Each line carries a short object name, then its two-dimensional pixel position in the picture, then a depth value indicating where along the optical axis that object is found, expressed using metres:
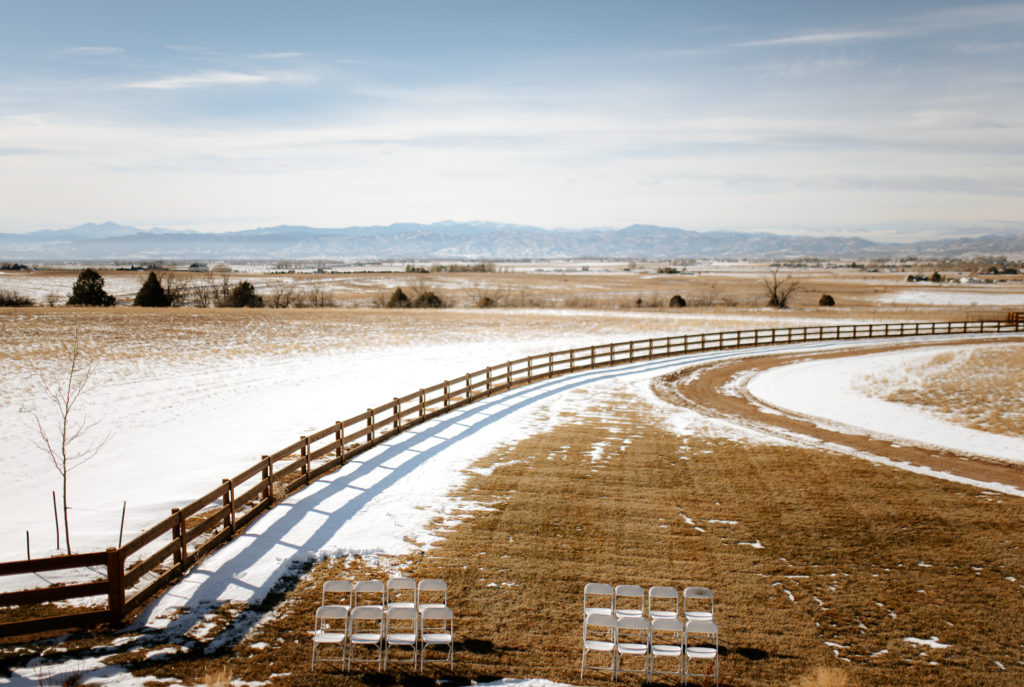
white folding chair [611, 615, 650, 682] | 8.41
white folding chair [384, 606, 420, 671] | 8.59
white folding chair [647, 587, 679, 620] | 9.43
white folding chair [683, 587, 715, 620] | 9.22
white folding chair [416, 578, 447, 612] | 9.53
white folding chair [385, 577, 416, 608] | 9.66
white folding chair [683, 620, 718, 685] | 8.35
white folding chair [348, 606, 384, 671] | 8.52
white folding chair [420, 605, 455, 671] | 8.59
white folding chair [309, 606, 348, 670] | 8.52
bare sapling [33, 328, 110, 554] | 19.45
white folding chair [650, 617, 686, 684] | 8.52
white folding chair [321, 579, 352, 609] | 9.20
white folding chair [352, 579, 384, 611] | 10.51
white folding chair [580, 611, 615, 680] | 8.52
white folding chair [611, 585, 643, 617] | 9.15
